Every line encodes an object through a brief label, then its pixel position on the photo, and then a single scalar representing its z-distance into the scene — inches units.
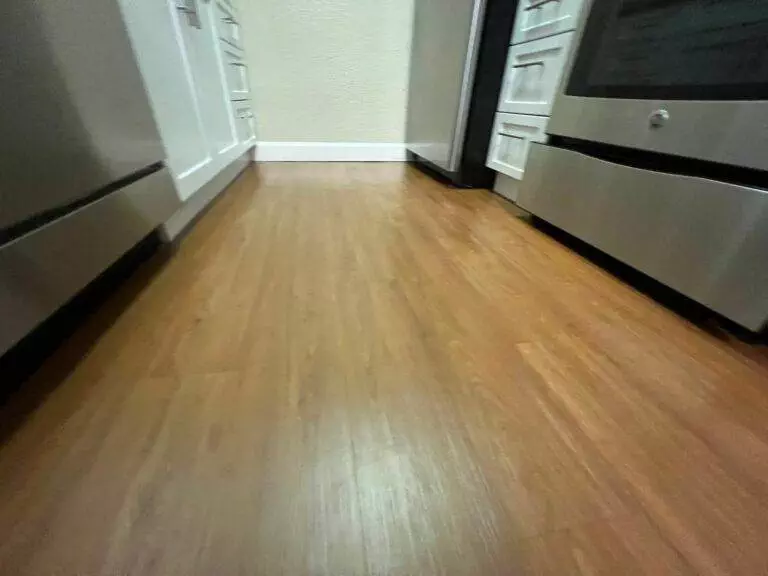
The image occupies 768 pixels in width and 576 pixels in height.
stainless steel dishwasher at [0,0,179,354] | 18.8
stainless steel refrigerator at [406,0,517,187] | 57.9
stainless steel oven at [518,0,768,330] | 25.8
